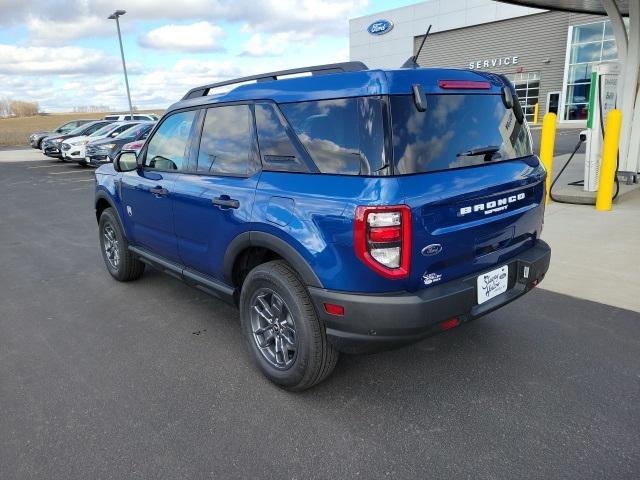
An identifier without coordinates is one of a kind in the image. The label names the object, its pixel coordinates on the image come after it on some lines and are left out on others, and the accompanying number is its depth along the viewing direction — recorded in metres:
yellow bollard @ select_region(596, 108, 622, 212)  7.11
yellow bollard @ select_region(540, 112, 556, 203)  7.96
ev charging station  7.70
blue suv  2.39
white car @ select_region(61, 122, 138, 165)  17.25
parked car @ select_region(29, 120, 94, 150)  22.64
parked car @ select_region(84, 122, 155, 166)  15.50
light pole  24.78
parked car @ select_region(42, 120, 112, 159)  19.16
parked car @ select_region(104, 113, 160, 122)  25.62
